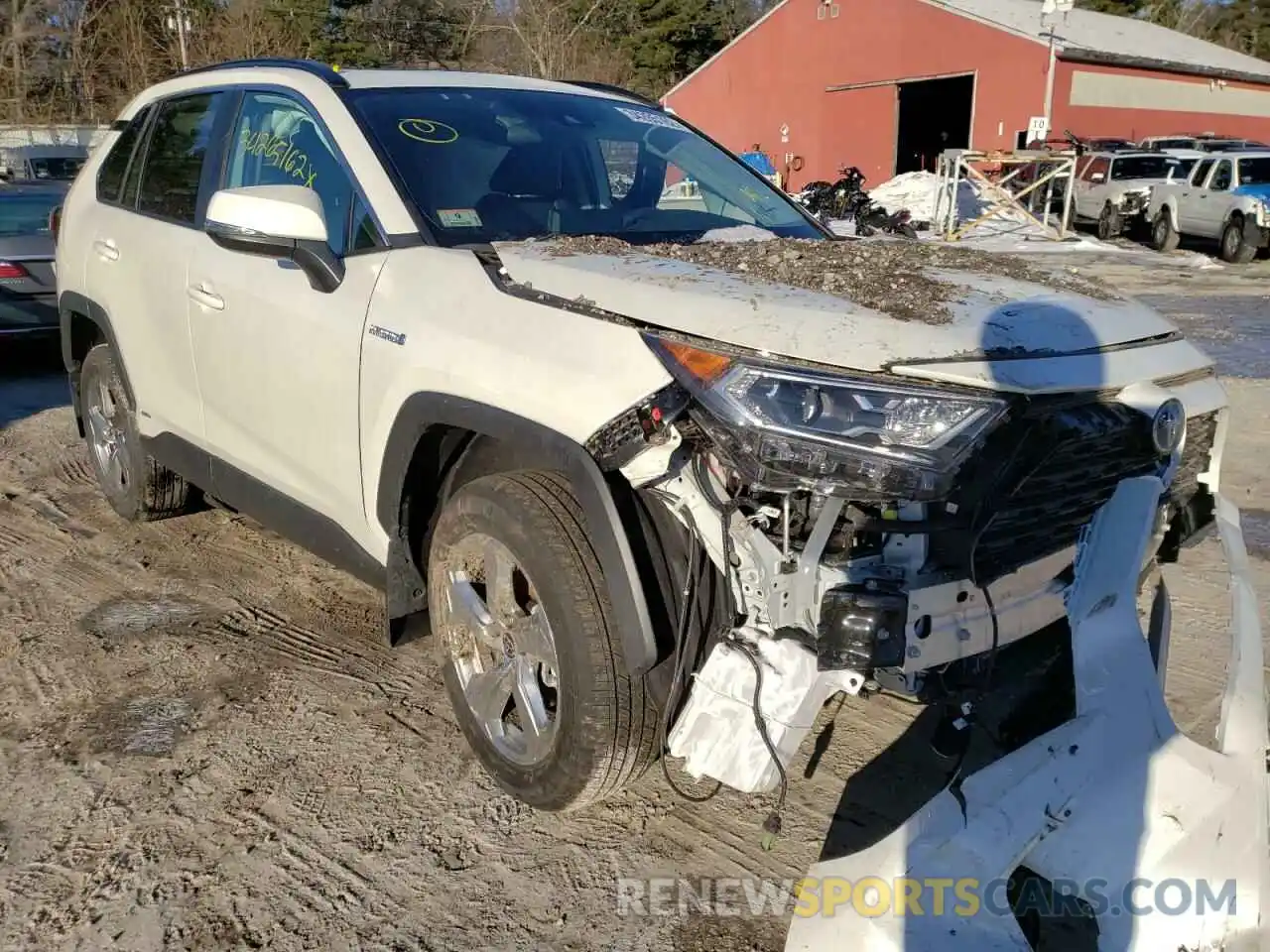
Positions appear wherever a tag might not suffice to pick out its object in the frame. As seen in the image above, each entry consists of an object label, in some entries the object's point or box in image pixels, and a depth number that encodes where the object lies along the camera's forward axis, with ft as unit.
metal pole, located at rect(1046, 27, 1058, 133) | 87.10
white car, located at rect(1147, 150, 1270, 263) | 57.93
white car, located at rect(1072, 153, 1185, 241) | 70.44
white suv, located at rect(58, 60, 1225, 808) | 6.75
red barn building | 90.58
